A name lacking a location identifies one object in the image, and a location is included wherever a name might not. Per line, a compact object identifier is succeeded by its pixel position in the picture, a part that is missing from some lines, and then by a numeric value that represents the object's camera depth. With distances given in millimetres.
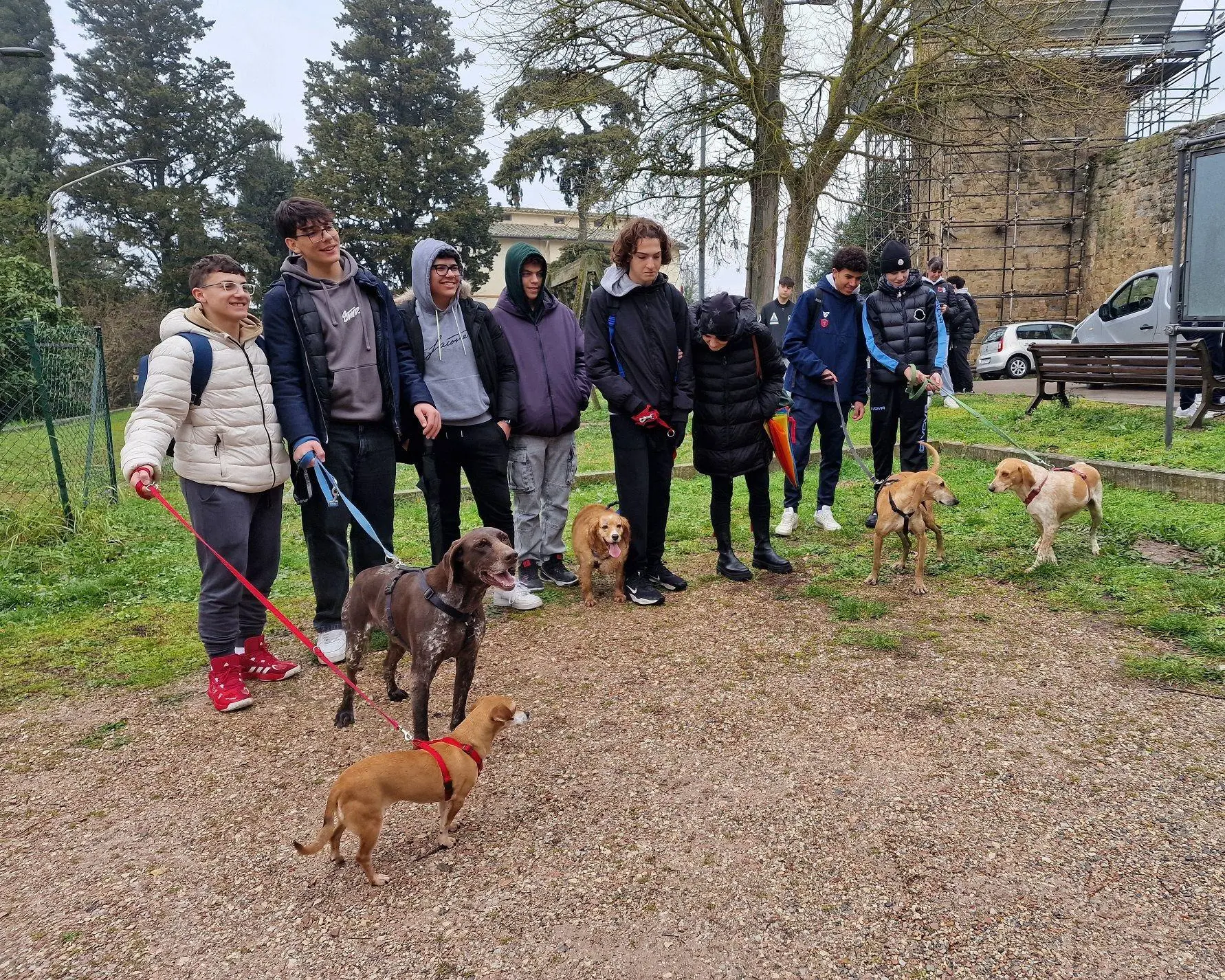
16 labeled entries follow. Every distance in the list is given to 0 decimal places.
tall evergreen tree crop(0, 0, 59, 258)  36125
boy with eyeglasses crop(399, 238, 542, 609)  4523
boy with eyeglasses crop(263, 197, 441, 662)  3896
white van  14948
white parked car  22422
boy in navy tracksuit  6406
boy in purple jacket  5012
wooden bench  8703
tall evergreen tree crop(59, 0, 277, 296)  41094
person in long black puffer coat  5109
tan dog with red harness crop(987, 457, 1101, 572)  5180
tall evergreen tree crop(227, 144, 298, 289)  42125
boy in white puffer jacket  3650
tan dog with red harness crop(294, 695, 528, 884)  2406
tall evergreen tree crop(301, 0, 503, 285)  39188
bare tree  13531
